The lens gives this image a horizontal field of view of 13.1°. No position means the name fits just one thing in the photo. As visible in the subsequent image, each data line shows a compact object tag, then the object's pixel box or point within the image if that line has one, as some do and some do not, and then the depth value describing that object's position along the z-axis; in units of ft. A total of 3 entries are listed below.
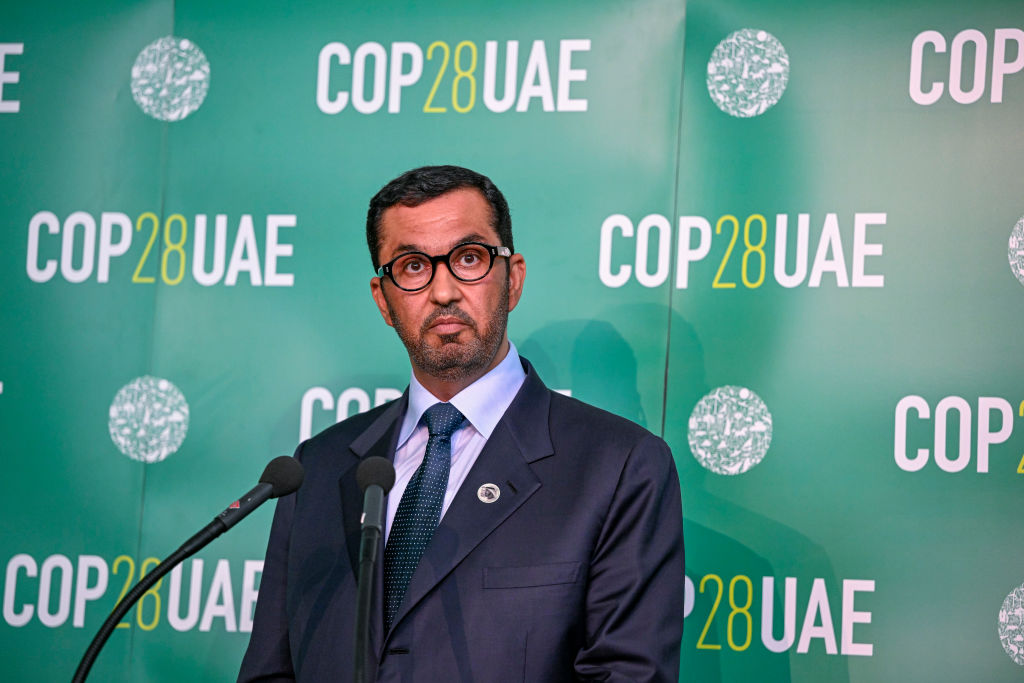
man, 15.42
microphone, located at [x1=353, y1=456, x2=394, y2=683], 14.52
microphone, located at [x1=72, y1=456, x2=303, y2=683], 14.91
